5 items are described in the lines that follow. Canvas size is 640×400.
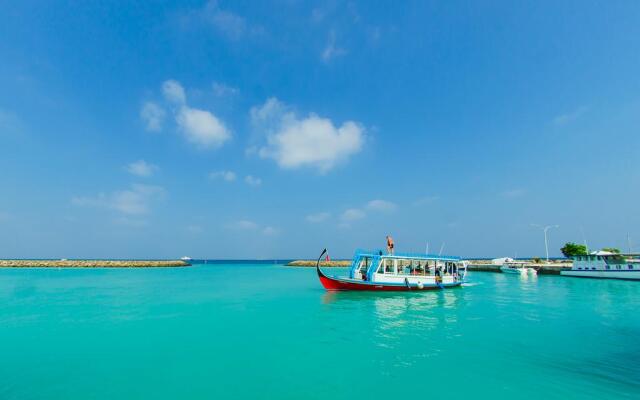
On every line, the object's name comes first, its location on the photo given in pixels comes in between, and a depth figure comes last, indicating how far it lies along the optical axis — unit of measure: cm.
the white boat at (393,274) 3244
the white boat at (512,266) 6352
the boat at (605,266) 4850
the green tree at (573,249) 7879
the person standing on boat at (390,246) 3350
